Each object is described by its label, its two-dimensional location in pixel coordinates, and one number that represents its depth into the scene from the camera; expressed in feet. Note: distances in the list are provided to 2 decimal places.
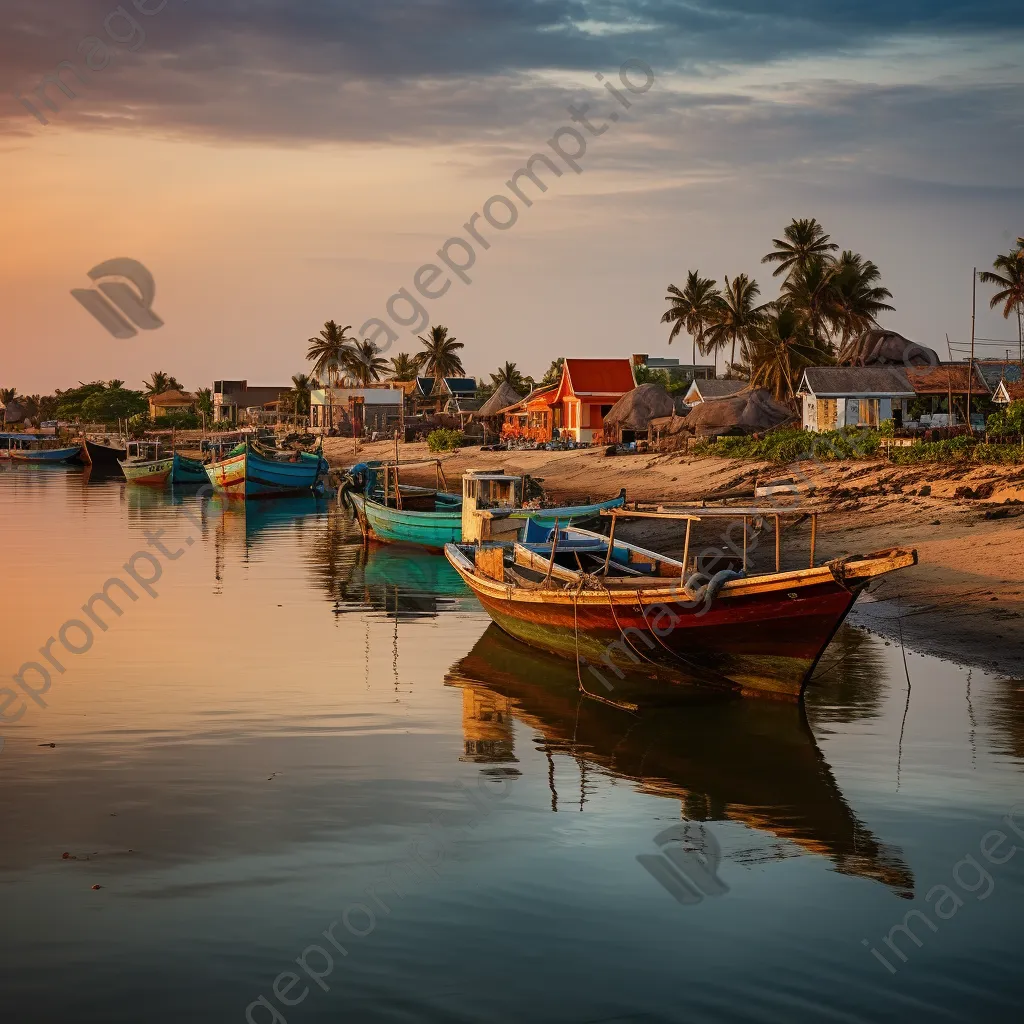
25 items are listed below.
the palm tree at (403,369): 419.95
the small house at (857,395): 174.19
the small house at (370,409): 322.34
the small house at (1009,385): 159.33
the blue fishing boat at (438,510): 88.63
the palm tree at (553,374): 316.01
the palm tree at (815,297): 220.02
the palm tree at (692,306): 277.64
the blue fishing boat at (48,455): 354.74
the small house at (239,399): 451.94
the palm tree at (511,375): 352.49
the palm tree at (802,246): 239.50
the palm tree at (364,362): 390.83
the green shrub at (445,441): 248.73
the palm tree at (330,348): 388.57
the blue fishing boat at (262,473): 196.65
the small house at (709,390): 223.92
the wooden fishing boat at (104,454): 317.63
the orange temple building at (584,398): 222.89
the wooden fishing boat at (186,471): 238.89
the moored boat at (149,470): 239.91
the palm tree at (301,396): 398.83
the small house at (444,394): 316.60
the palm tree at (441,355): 372.99
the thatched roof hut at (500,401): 265.54
